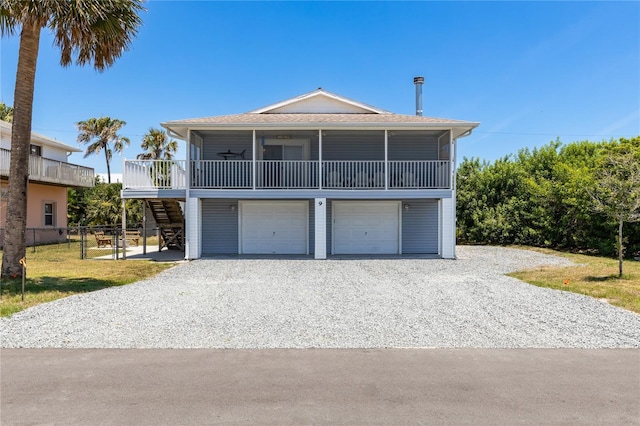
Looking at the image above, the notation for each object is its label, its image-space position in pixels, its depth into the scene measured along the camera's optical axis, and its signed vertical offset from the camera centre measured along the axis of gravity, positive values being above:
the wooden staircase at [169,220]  17.17 -0.04
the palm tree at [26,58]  9.24 +3.77
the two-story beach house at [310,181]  15.15 +1.41
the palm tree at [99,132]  35.91 +7.60
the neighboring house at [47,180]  20.52 +2.09
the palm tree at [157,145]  35.21 +6.33
